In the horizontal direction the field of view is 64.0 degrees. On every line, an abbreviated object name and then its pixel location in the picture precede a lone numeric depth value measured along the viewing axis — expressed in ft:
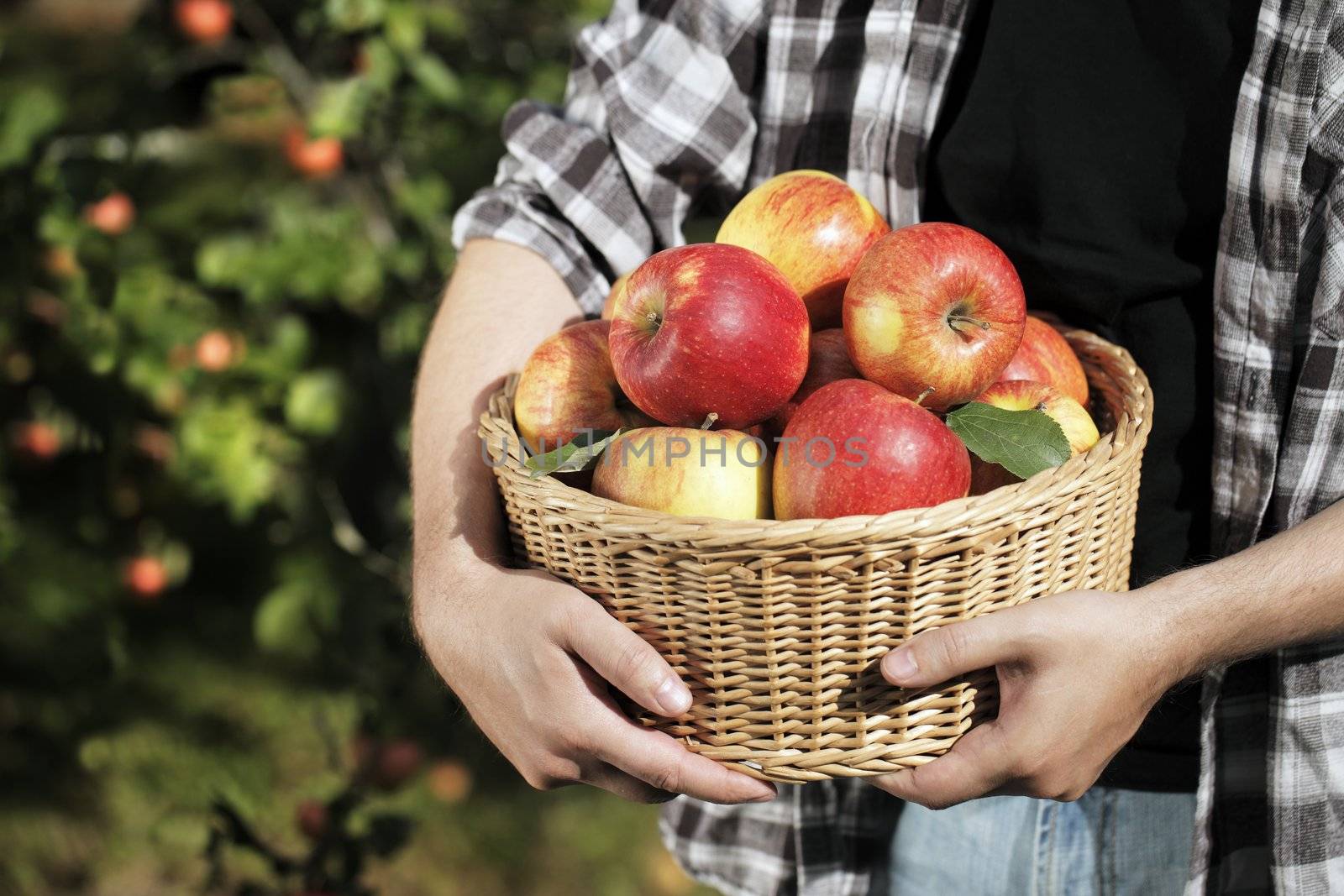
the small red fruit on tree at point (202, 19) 7.49
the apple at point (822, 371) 3.95
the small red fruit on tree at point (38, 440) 7.81
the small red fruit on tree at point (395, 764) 7.57
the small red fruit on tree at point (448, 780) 8.57
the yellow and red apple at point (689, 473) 3.54
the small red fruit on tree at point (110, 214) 7.28
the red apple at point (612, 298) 4.48
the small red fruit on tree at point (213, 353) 7.56
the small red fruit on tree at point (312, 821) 7.00
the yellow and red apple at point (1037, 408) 3.75
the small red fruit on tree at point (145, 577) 8.18
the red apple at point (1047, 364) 4.01
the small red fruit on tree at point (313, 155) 7.52
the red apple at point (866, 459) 3.33
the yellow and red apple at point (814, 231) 4.01
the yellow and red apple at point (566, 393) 3.92
